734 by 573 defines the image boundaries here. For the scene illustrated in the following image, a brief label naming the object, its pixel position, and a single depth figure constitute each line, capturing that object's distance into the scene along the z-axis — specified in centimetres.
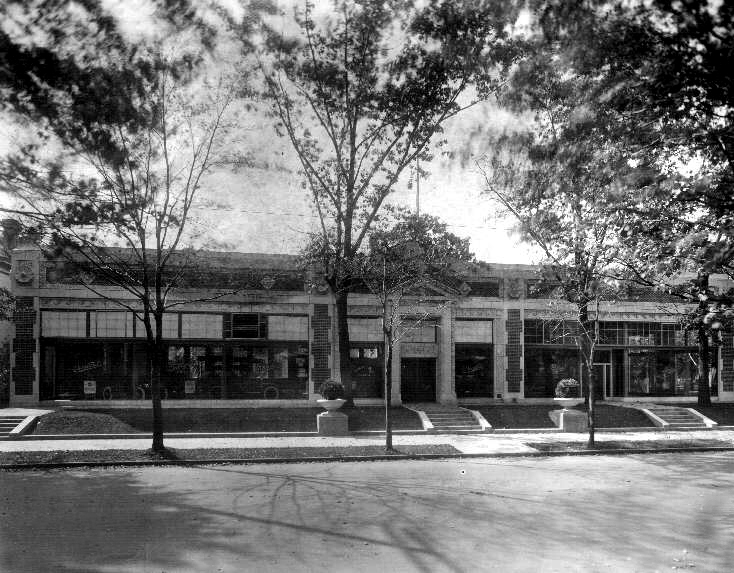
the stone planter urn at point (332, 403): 2073
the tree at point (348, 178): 1939
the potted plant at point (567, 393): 2302
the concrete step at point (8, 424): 1938
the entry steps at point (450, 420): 2200
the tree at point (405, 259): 1817
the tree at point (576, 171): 723
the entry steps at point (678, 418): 2355
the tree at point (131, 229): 1262
